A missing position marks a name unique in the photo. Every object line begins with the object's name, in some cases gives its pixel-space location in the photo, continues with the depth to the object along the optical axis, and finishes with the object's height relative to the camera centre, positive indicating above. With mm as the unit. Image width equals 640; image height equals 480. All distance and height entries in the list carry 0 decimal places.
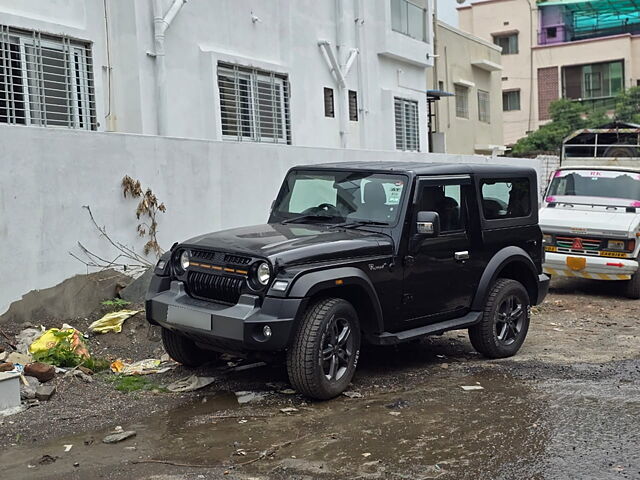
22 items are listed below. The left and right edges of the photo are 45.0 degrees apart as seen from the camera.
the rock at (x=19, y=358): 6590 -1379
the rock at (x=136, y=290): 8664 -1093
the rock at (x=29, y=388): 5988 -1496
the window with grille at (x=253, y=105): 12977 +1453
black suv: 5801 -732
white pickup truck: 11086 -807
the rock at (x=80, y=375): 6535 -1528
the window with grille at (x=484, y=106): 29281 +2704
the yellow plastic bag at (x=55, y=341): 7008 -1329
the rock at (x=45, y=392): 6008 -1527
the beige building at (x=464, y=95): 25781 +2998
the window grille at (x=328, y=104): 15805 +1647
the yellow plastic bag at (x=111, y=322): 7891 -1328
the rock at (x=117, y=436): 5145 -1634
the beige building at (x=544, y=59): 41312 +6204
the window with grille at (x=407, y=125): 18844 +1390
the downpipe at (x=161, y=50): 11352 +2080
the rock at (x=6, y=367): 6146 -1345
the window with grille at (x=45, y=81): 9789 +1535
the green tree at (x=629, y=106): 38344 +3222
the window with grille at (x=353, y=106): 16797 +1676
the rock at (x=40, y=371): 6309 -1424
